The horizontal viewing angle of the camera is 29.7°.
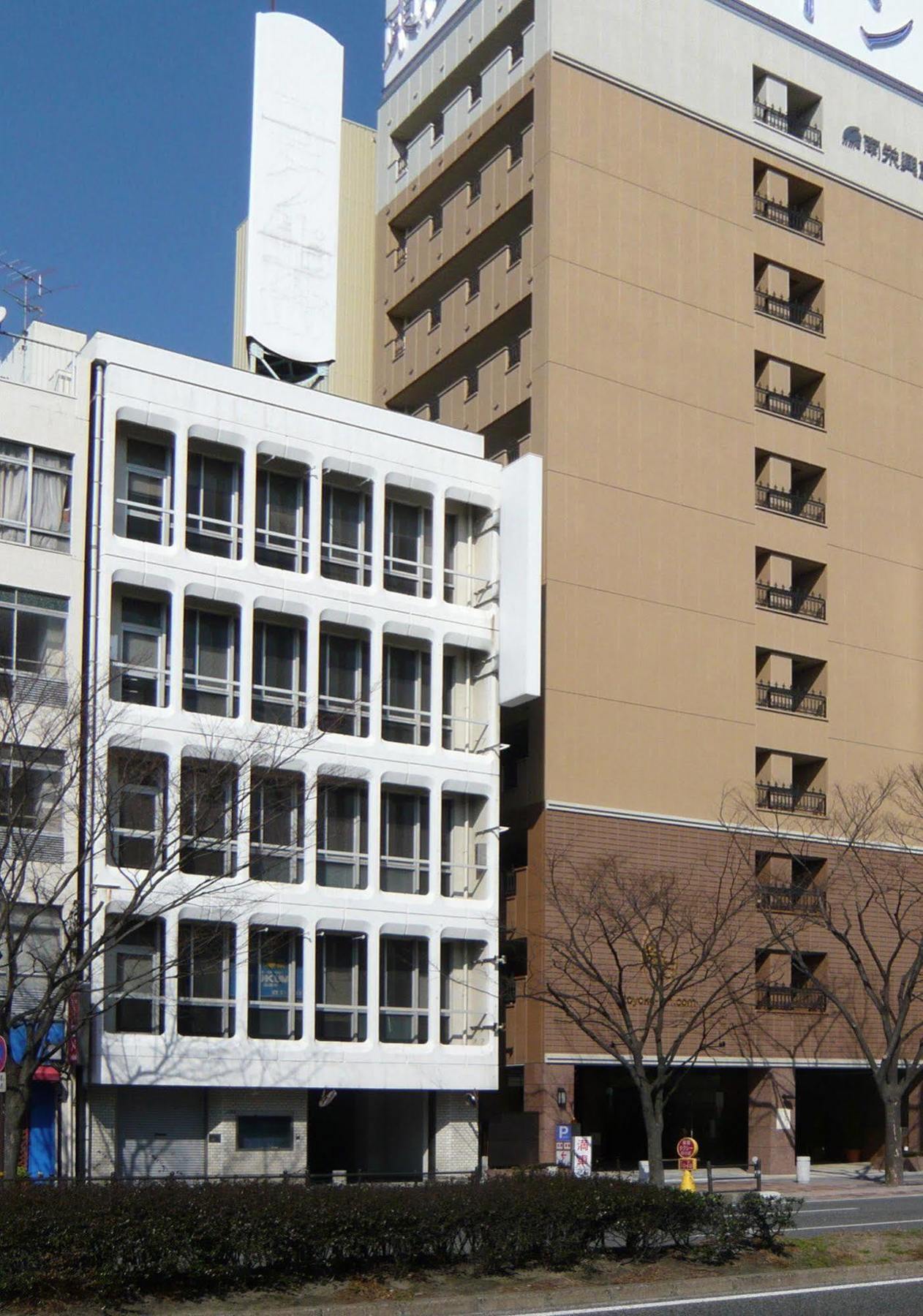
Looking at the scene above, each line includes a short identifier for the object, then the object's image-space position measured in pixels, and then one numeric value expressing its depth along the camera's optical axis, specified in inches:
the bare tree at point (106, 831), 1264.8
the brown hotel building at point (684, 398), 2021.4
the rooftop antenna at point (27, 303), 1699.1
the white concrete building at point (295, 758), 1553.9
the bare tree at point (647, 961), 1872.5
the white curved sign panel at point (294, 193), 1829.5
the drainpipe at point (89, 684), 1365.7
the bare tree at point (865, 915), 2097.7
